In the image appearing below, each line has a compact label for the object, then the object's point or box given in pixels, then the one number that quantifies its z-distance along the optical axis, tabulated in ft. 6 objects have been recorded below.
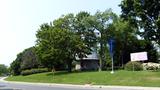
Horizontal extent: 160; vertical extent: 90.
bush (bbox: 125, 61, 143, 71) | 62.11
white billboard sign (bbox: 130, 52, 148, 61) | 59.04
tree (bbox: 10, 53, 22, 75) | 122.99
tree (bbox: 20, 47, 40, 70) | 105.36
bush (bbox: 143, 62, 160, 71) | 63.72
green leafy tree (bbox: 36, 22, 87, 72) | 75.31
